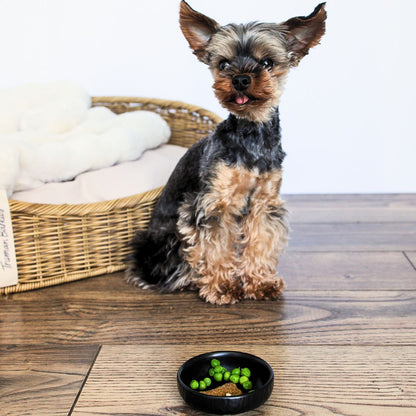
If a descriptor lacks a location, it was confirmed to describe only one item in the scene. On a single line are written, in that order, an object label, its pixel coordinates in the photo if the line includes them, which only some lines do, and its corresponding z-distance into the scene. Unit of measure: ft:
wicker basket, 3.09
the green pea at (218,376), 2.37
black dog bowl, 2.24
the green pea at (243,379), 2.35
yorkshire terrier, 2.68
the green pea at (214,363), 2.43
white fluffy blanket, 3.19
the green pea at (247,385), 2.34
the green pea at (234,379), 2.36
